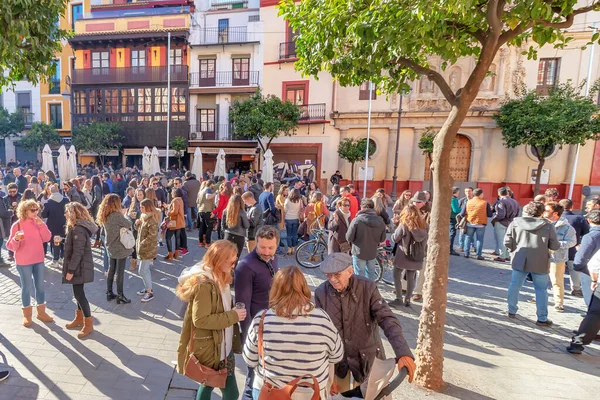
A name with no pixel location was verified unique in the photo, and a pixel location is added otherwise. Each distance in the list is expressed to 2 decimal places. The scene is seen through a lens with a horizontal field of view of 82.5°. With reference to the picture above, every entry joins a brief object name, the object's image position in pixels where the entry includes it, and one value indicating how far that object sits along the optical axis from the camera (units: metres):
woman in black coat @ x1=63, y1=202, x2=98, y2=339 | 4.51
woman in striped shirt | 2.13
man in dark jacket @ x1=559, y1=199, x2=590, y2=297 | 6.46
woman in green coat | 2.60
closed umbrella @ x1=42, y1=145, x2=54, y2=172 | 15.41
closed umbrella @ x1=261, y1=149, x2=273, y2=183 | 14.75
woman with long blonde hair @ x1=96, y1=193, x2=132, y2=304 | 5.32
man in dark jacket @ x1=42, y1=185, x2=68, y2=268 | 6.85
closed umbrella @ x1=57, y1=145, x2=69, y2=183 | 14.79
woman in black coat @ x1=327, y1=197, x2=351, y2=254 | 6.42
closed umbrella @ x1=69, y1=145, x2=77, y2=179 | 15.24
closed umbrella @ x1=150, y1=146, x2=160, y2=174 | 17.44
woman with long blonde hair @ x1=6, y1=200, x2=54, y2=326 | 4.71
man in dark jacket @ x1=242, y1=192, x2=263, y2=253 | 6.86
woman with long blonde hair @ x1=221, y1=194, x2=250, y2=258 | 6.18
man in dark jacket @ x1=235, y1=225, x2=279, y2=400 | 3.12
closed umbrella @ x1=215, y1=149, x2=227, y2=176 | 16.72
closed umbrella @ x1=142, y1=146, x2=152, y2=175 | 17.42
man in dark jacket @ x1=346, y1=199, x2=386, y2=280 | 5.63
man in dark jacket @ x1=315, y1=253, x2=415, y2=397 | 2.71
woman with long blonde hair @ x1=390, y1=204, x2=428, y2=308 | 5.50
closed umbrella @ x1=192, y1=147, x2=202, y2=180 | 16.64
